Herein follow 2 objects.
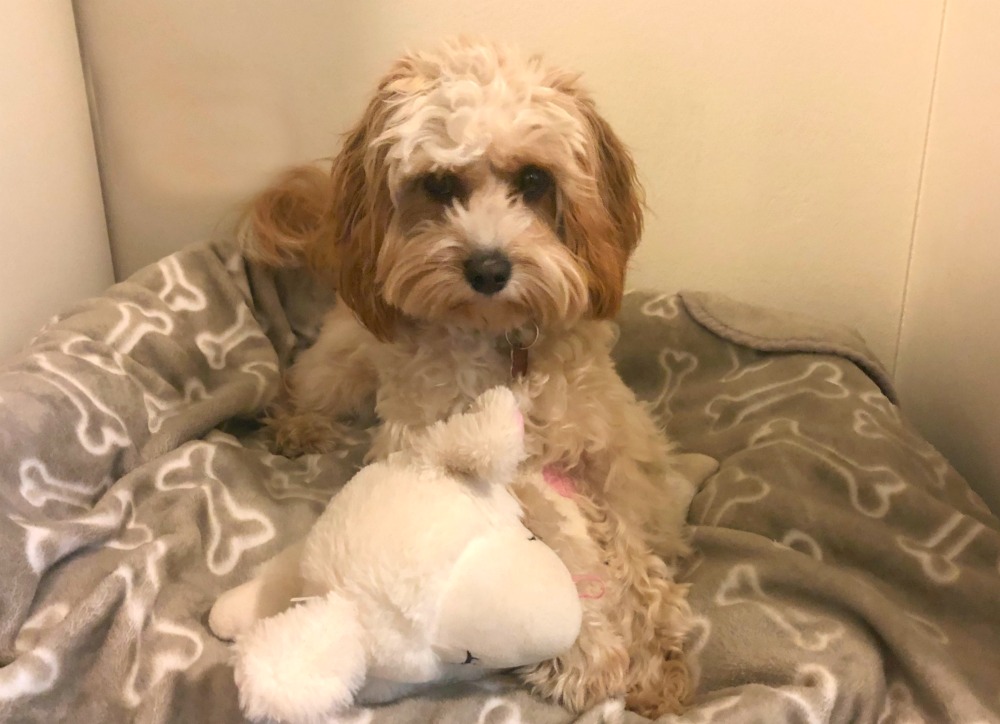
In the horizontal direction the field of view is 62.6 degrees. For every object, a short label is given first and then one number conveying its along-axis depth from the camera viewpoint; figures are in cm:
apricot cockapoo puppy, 43
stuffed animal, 32
